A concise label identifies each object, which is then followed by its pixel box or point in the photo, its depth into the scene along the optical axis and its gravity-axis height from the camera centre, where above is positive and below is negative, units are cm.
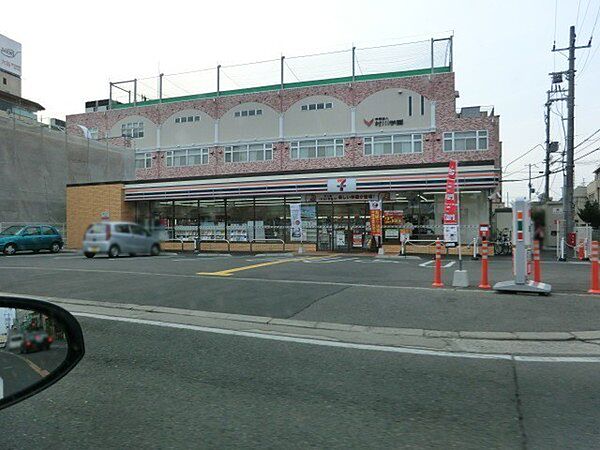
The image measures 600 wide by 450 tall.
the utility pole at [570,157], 2581 +379
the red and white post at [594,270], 1027 -103
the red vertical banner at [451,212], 1294 +40
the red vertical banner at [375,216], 2470 +52
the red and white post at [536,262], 1026 -84
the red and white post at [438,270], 1131 -112
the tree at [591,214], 4697 +109
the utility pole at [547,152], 3648 +603
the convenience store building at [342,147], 2425 +626
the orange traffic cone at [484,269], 1091 -105
